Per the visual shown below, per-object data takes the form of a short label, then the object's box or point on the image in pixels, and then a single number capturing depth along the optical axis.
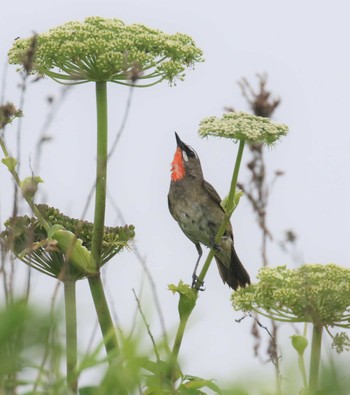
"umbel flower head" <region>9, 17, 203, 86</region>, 10.44
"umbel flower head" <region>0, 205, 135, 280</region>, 10.53
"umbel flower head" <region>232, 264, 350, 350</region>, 8.28
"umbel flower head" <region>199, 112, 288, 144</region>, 9.07
